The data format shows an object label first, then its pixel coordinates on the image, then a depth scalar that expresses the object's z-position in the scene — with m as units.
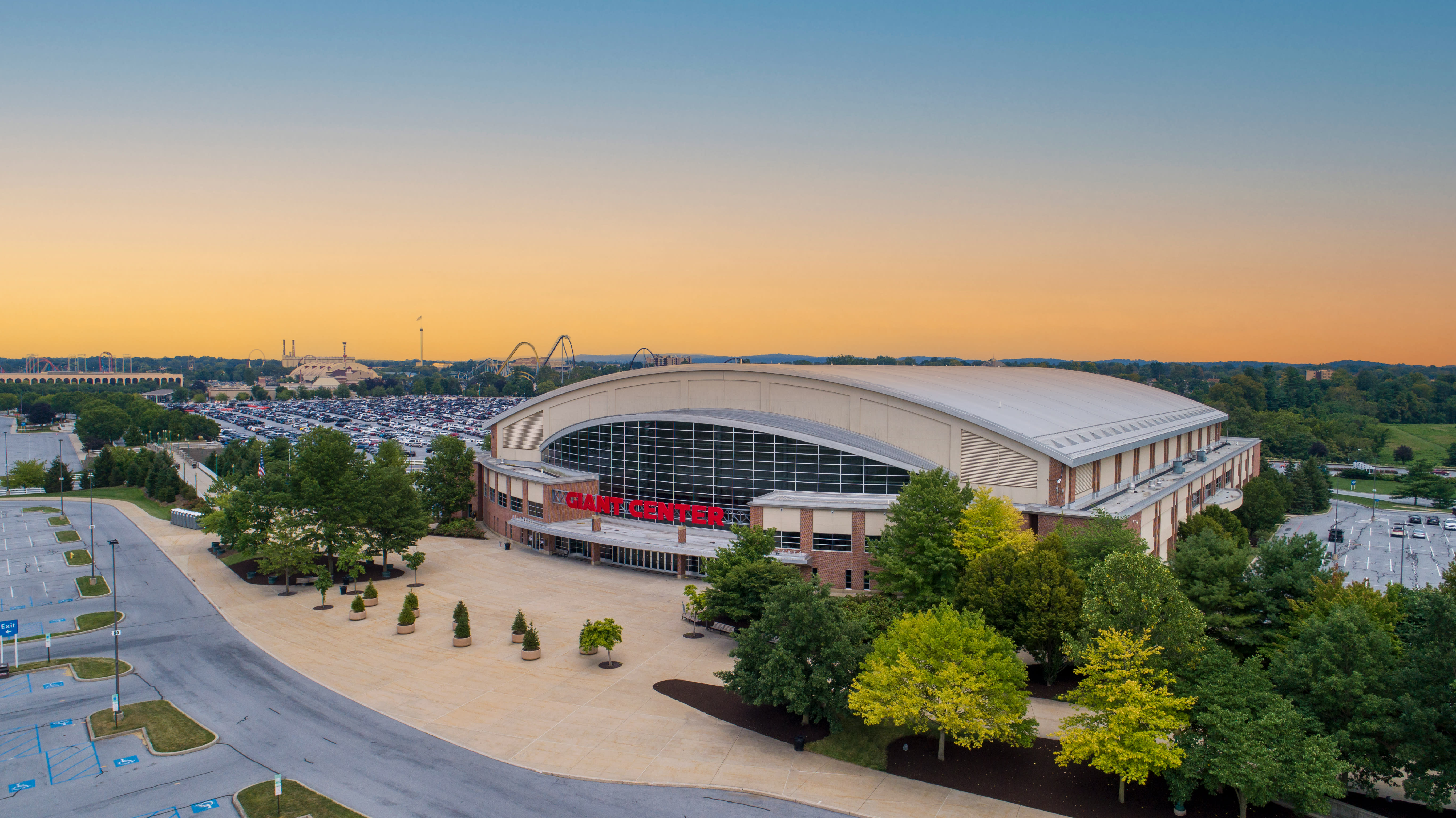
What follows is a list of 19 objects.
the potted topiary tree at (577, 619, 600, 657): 42.59
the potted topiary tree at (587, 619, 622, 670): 42.38
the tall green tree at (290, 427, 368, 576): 58.94
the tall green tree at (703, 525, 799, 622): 43.62
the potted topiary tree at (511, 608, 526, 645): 46.22
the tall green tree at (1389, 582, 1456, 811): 24.94
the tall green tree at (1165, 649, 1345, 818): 25.28
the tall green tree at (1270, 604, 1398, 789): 26.16
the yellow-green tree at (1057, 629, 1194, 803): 27.06
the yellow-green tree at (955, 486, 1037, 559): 42.16
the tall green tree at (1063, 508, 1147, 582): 39.50
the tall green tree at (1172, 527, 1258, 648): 35.16
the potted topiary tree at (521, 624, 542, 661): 43.41
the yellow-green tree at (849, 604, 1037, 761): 29.73
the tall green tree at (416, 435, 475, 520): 80.44
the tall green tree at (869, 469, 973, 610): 43.00
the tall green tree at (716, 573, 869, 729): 33.00
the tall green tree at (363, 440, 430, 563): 60.50
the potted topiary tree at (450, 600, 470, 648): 45.53
